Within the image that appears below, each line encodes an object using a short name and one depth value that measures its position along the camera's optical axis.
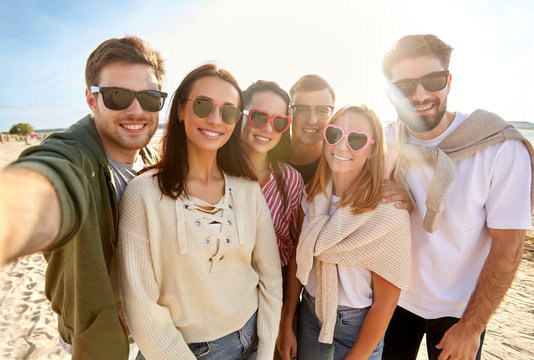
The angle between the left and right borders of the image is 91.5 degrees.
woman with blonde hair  0.55
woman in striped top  0.70
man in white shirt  0.57
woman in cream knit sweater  0.44
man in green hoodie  0.27
